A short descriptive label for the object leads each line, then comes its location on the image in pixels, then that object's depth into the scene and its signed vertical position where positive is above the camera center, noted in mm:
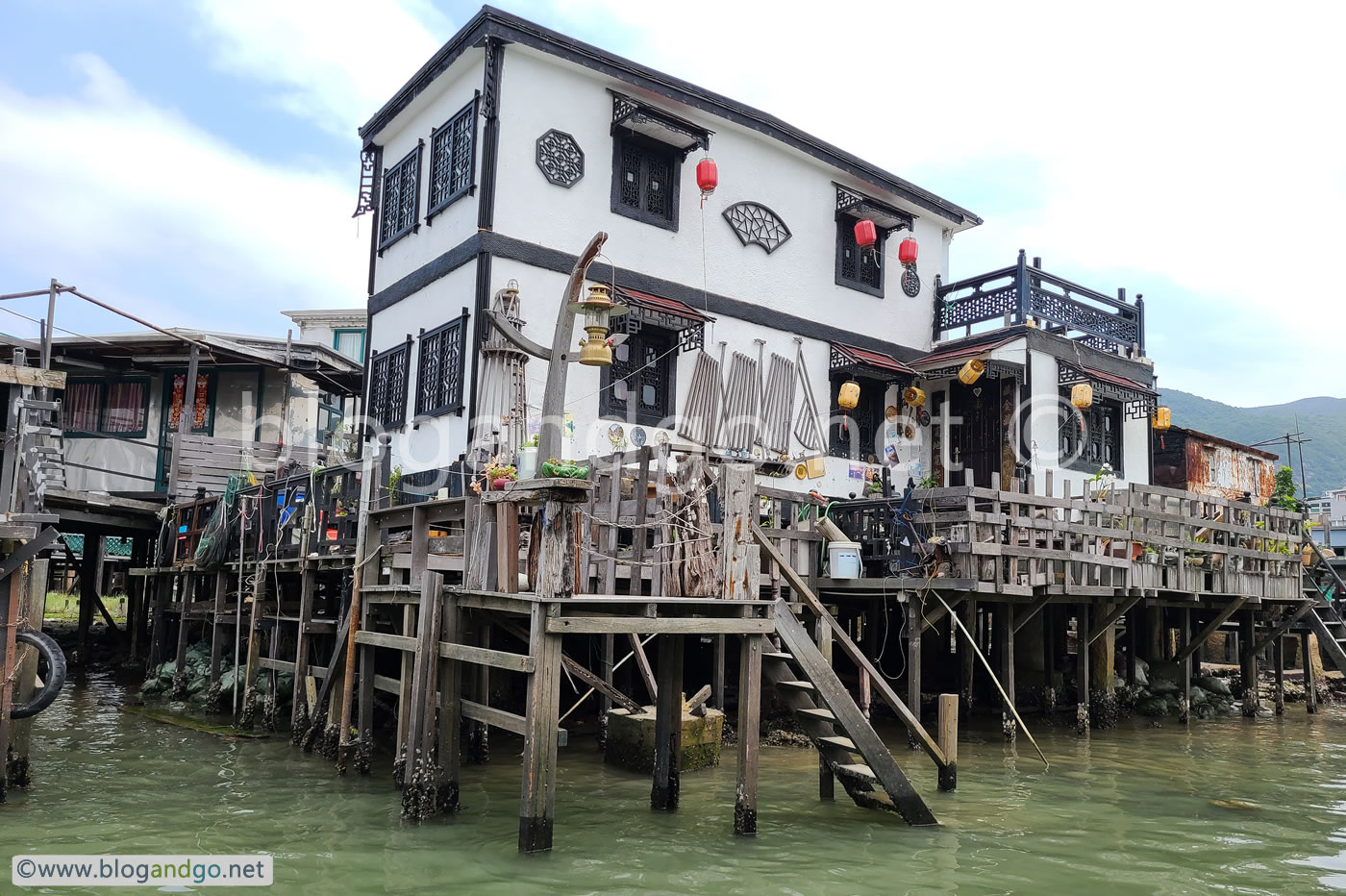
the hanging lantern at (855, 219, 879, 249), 18328 +6209
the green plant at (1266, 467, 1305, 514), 21547 +2412
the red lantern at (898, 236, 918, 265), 19594 +6320
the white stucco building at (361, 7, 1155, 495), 15555 +5120
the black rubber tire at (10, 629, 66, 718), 9258 -983
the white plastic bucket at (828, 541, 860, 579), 14258 +353
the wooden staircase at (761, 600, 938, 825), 9875 -1295
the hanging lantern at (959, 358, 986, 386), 18625 +3902
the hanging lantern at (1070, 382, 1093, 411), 19750 +3730
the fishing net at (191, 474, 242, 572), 16547 +431
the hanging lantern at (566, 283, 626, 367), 10977 +2680
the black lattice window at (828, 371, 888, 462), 18969 +2974
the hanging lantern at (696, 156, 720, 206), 16219 +6338
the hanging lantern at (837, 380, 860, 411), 18016 +3298
